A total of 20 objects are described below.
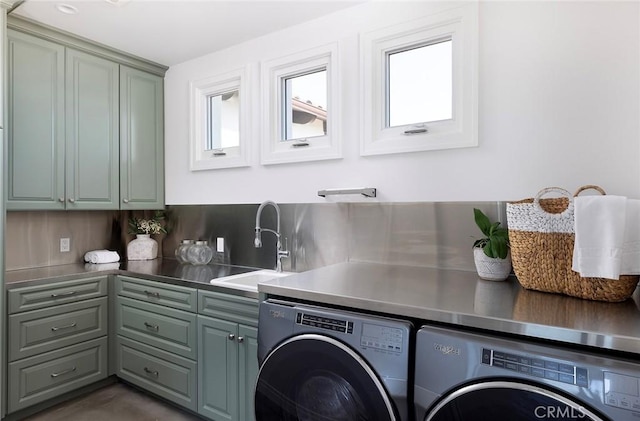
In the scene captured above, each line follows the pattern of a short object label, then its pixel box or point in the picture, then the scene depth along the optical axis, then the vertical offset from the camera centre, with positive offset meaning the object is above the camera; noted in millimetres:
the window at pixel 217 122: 2771 +700
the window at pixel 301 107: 2303 +690
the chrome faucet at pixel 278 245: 2484 -254
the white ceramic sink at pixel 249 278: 2187 -449
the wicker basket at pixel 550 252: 1292 -175
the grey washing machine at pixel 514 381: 914 -479
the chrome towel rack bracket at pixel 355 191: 2121 +98
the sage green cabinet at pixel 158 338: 2197 -838
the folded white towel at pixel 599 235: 1198 -91
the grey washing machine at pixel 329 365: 1235 -582
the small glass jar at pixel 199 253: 2797 -347
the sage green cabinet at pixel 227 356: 1949 -824
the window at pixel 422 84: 1884 +698
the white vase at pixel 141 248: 3055 -335
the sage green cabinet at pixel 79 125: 2359 +611
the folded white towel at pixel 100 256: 2881 -384
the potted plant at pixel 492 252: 1654 -203
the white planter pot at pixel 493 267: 1678 -273
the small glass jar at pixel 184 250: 2850 -329
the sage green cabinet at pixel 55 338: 2180 -837
